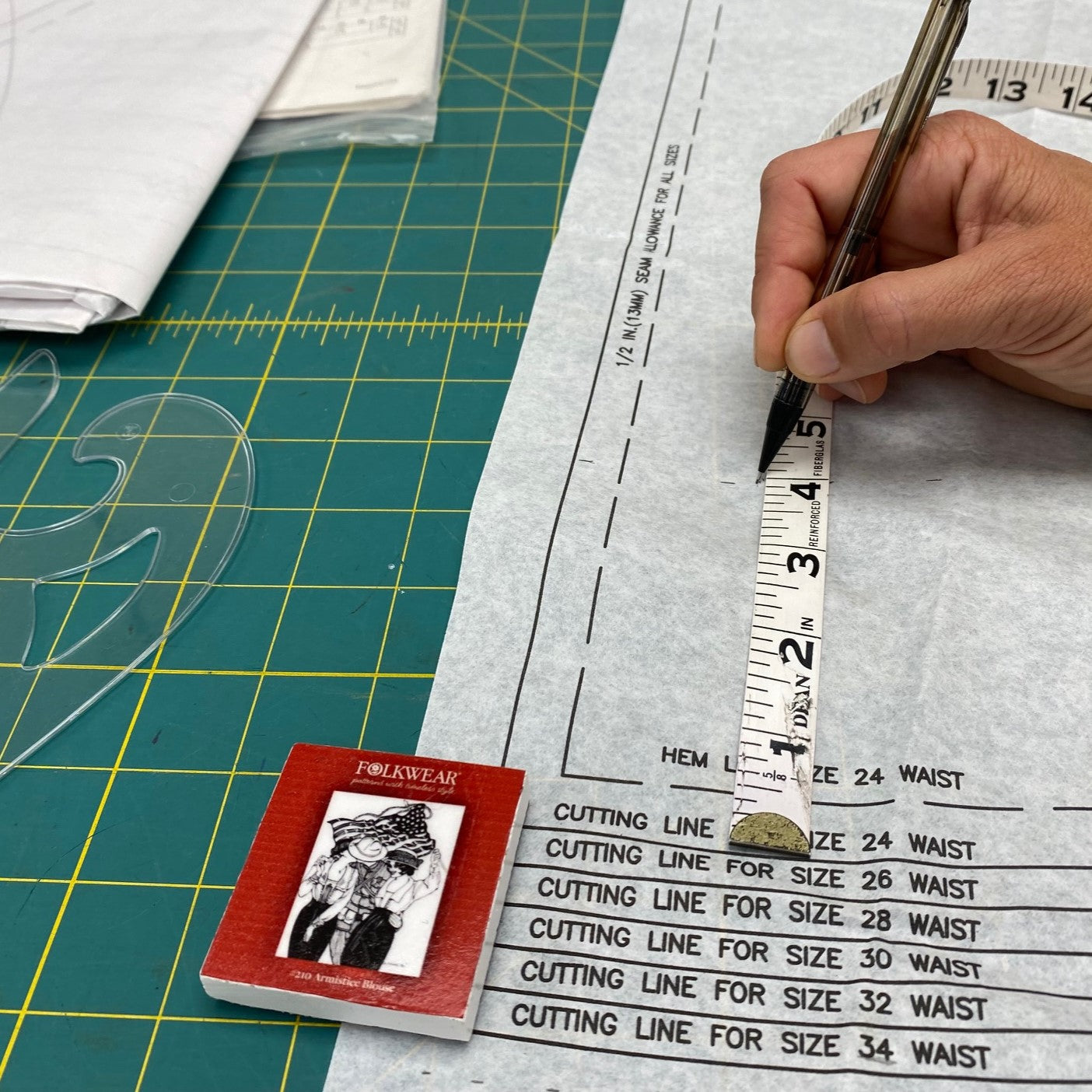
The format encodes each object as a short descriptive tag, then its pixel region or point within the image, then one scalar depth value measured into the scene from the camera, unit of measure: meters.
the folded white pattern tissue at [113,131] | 0.37
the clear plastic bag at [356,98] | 0.43
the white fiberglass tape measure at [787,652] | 0.27
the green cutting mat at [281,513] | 0.26
